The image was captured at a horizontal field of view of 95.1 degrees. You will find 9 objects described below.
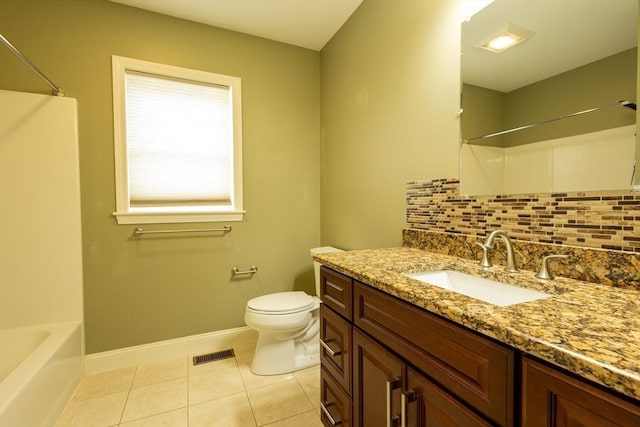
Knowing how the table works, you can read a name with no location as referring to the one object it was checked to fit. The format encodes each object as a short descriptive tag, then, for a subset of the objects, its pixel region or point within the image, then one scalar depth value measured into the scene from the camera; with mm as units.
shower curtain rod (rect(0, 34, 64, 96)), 1365
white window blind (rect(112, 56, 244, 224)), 2016
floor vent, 2098
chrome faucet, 1027
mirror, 864
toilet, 1816
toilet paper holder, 2334
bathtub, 1158
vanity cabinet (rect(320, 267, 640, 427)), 478
